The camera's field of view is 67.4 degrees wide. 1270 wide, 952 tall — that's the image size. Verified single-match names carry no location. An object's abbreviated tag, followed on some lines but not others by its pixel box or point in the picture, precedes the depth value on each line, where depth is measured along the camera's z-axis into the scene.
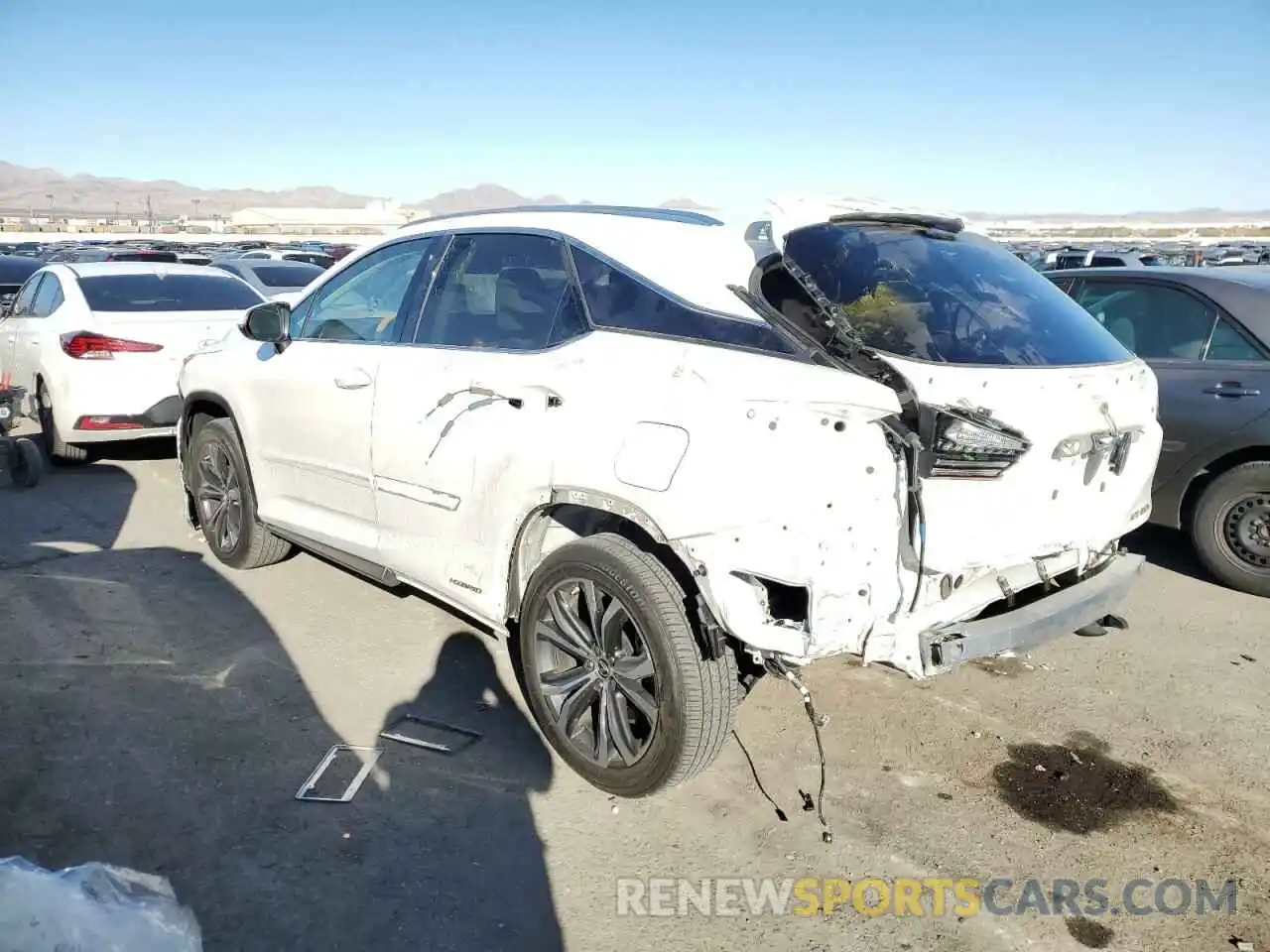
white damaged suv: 2.75
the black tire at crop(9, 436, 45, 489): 6.98
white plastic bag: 1.92
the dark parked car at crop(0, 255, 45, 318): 15.30
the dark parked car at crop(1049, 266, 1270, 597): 5.17
